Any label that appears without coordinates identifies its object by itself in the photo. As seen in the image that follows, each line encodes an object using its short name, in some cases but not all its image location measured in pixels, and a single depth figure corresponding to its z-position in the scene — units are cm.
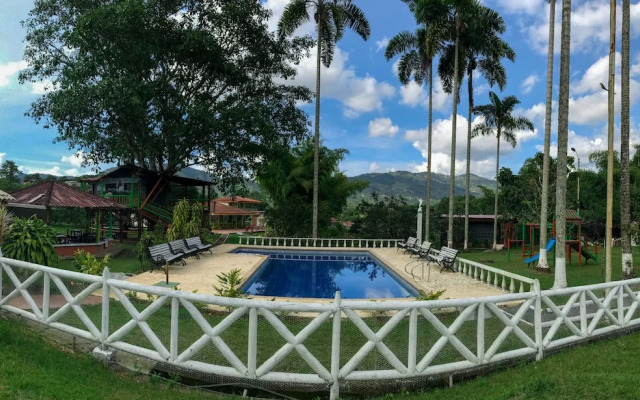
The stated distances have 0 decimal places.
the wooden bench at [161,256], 1133
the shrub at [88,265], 894
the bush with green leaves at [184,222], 1666
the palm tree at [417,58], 2034
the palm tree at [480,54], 1958
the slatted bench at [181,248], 1308
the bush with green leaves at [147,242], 1248
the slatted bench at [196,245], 1468
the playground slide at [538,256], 1422
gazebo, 1506
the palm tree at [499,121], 2406
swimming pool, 1127
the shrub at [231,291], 765
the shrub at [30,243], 794
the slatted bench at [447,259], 1279
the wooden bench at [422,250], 1491
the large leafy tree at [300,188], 2236
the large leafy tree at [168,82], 1828
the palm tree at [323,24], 2023
